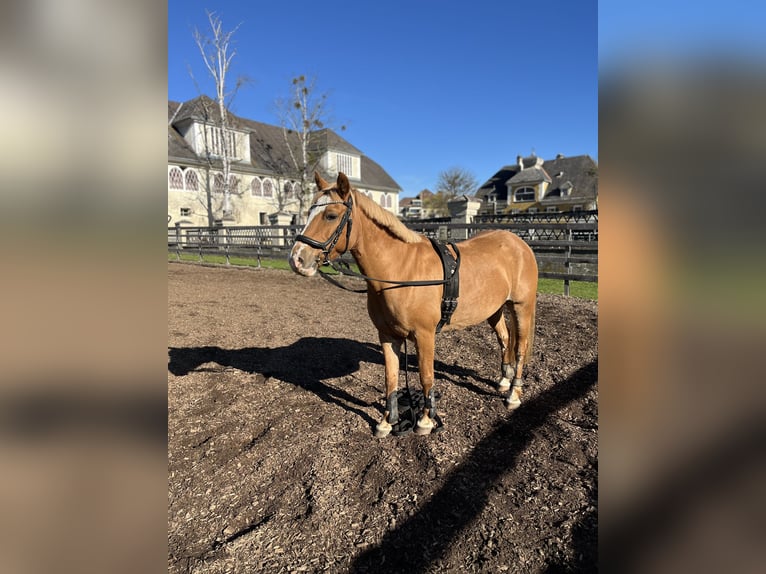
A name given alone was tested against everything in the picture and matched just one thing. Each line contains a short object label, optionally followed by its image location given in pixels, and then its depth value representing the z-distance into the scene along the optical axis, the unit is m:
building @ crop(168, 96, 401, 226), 30.19
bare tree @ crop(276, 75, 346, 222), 31.64
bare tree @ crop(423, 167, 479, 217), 52.25
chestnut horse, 3.10
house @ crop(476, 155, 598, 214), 42.16
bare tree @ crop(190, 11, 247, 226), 28.49
